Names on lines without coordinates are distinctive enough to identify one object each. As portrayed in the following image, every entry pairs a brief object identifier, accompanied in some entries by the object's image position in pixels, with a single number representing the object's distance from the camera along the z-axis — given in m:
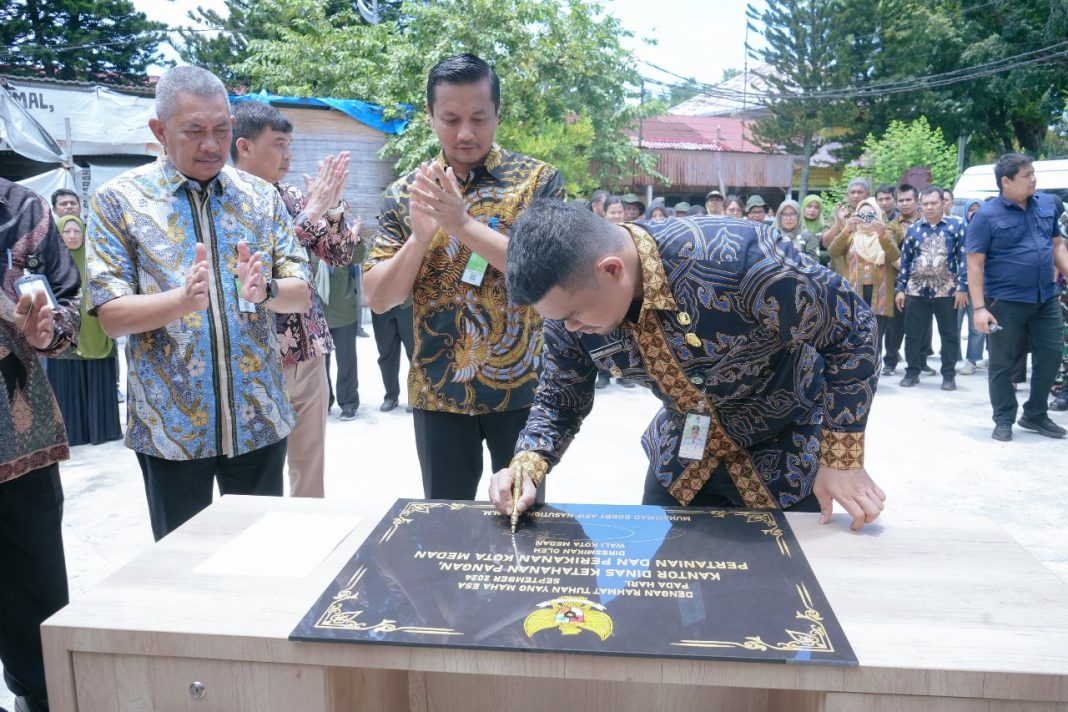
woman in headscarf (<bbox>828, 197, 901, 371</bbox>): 6.89
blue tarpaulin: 9.98
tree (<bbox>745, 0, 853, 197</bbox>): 23.28
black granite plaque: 1.26
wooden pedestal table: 1.21
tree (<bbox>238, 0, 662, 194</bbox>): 11.12
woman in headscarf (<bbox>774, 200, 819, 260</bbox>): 7.66
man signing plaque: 1.56
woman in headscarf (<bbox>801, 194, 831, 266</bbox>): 8.68
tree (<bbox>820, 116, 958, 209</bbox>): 17.50
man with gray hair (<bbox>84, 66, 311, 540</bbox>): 2.05
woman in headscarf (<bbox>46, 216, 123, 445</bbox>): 4.88
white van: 9.46
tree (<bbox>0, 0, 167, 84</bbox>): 17.05
